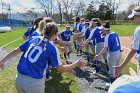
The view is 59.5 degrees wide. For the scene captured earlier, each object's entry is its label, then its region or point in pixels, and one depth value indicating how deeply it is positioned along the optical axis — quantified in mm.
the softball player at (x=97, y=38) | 4140
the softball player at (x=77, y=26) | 6002
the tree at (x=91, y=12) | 38483
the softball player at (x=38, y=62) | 1770
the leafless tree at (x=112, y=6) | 39716
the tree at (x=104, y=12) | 38229
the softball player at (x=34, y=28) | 3152
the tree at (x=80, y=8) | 39716
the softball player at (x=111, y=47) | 3346
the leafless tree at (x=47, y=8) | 40541
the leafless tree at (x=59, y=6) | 40172
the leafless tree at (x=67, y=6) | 39860
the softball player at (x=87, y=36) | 5276
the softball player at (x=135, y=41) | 2037
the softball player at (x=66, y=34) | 5442
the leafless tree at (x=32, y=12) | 43553
